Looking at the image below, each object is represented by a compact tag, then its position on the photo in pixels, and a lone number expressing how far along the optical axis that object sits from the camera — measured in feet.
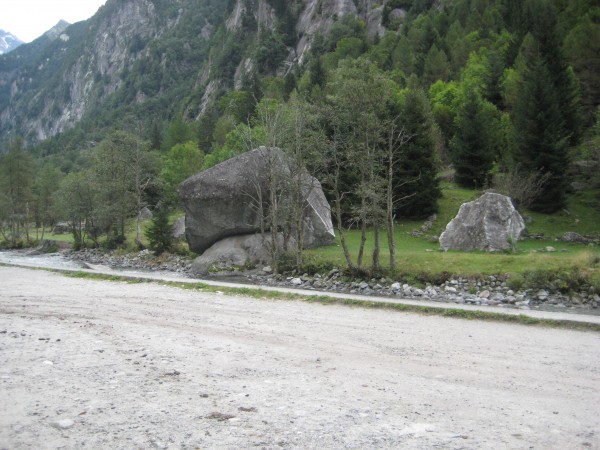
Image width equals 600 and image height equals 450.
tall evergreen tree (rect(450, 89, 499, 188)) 129.80
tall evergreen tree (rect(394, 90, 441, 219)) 118.93
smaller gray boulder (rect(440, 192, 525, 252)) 80.89
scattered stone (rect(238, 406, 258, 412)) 18.74
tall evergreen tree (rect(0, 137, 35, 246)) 182.09
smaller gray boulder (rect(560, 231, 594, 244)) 88.99
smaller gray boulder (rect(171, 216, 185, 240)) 133.00
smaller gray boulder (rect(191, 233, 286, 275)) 90.99
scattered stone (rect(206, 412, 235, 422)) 17.75
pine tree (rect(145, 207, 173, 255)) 116.26
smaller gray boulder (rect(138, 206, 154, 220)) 199.55
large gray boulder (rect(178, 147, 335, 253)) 97.81
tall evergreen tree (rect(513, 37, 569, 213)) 107.65
